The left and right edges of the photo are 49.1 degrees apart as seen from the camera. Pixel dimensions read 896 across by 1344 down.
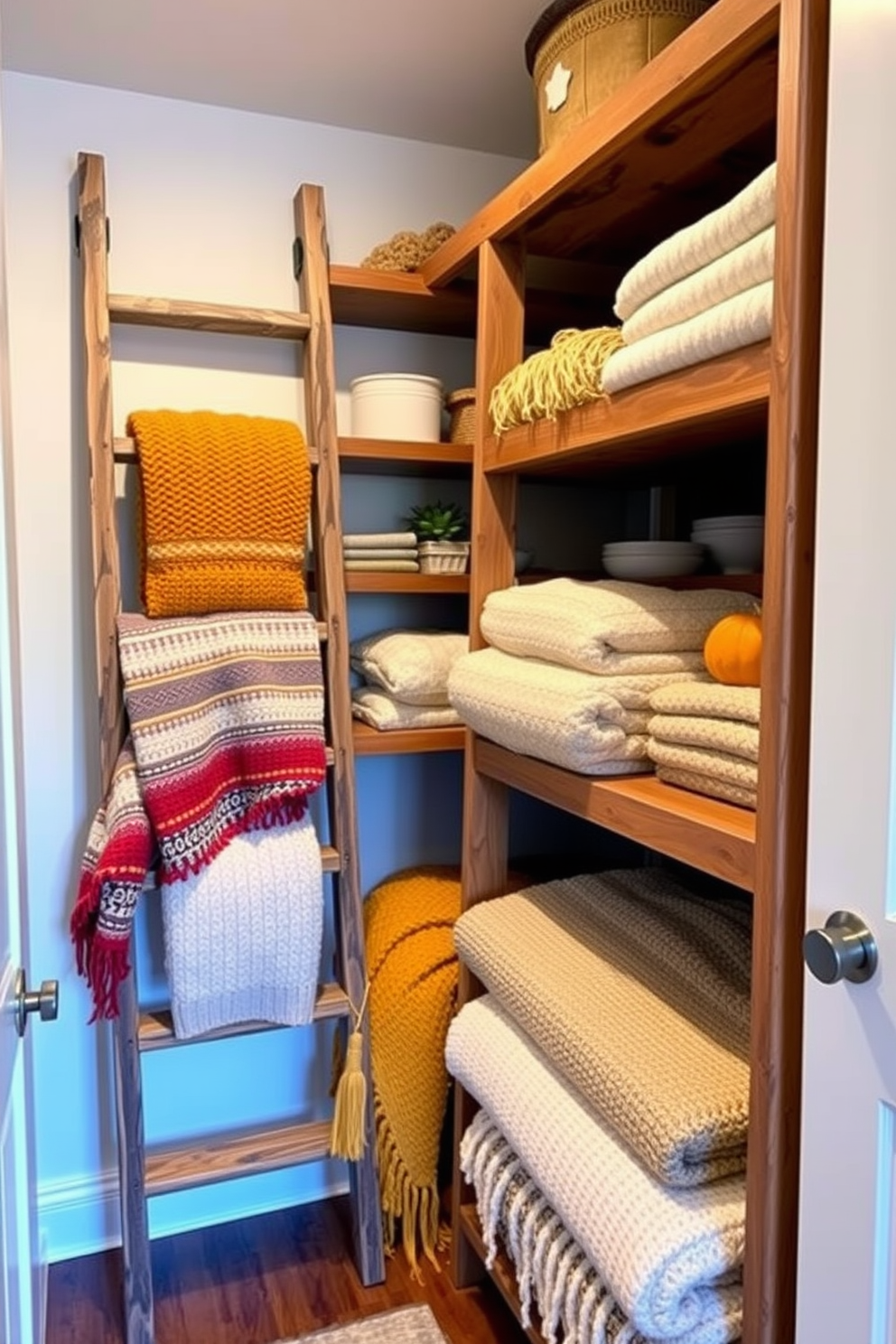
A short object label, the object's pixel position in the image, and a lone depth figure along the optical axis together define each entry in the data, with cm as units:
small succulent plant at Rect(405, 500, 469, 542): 199
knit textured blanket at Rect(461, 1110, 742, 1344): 117
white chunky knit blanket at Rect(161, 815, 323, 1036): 169
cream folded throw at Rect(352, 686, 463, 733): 190
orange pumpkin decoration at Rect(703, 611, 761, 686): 120
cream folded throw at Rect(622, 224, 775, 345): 103
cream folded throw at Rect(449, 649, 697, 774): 134
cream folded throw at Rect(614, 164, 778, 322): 102
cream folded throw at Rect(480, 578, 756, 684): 136
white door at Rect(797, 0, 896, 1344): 85
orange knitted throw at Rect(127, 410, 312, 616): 168
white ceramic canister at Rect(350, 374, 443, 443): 193
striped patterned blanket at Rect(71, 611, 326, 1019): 161
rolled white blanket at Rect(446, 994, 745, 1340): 109
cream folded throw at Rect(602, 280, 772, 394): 102
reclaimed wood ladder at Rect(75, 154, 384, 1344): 171
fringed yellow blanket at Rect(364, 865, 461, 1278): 187
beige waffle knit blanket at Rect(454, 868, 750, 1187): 114
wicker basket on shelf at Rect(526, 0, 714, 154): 133
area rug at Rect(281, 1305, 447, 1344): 171
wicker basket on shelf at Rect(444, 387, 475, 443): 194
